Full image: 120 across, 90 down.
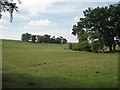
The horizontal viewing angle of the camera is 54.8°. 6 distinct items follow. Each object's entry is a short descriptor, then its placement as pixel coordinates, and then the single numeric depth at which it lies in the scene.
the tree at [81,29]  50.06
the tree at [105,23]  42.62
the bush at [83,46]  47.89
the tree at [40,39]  103.82
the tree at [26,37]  95.38
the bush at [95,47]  43.53
